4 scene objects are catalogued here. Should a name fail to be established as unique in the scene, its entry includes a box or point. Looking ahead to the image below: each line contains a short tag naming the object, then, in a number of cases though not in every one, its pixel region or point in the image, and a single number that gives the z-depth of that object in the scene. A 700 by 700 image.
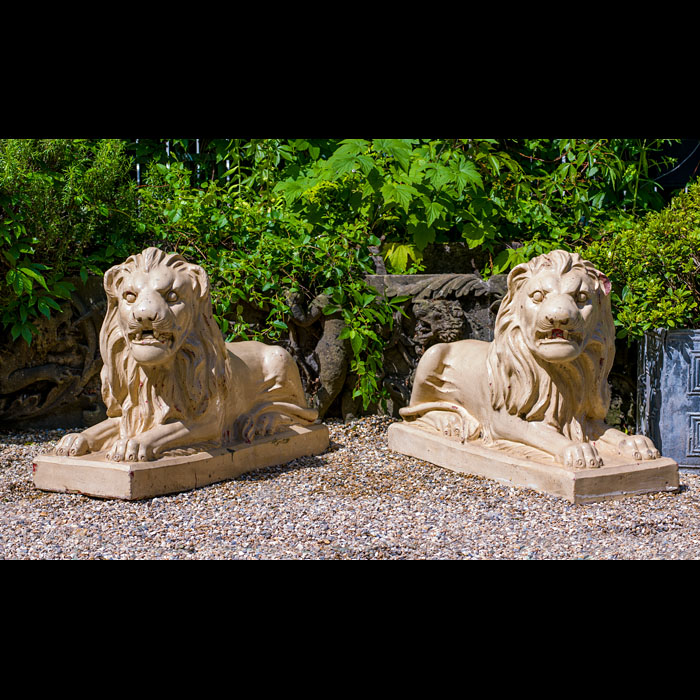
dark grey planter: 5.30
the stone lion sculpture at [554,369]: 4.58
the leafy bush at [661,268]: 5.39
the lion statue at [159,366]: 4.50
